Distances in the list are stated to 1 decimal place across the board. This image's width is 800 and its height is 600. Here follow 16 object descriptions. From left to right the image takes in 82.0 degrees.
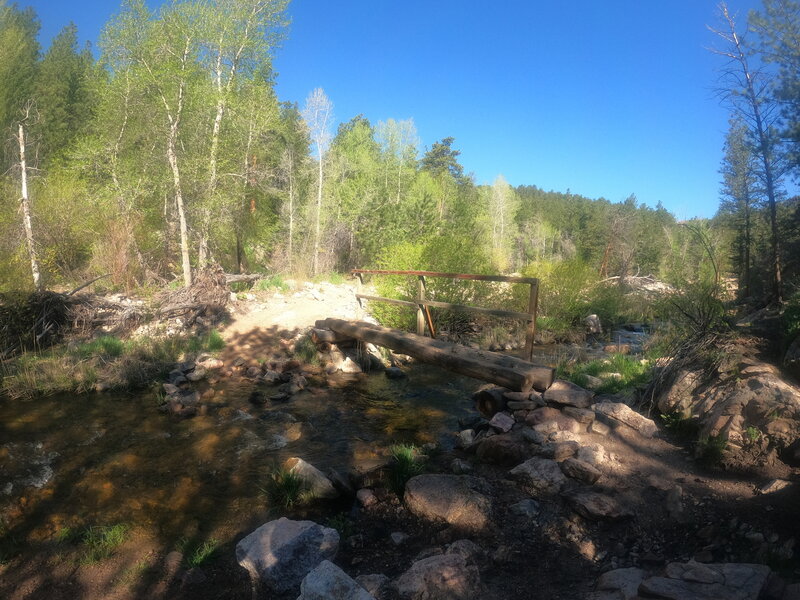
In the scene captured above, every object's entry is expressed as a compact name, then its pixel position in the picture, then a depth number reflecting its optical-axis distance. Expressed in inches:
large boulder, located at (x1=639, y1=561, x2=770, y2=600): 80.9
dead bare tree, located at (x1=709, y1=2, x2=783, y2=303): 345.1
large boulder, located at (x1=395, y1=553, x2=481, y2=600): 100.3
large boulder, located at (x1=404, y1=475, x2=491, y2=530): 135.2
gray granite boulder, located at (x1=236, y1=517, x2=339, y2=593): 115.4
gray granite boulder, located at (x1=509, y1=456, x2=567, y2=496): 147.8
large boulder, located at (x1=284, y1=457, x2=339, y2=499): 166.1
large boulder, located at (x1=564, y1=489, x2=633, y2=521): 127.5
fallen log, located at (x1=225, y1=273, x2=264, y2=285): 570.3
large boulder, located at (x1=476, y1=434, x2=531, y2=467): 175.5
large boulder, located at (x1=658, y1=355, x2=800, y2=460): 142.6
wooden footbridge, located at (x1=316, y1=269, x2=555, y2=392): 222.8
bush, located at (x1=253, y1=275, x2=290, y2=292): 591.5
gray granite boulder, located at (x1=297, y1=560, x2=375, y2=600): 90.3
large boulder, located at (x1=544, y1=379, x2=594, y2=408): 203.2
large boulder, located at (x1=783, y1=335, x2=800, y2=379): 163.2
